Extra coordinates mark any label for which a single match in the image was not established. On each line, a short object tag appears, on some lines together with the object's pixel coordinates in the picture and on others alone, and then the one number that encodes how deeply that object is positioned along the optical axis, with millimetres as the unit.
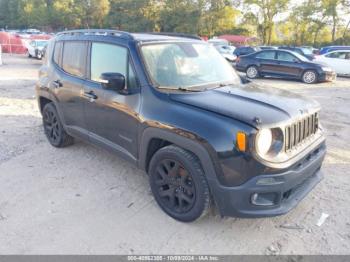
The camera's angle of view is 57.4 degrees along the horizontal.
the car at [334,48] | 17997
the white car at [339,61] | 16781
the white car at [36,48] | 21578
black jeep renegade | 2781
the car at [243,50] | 23539
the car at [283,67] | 14008
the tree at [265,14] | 49094
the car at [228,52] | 21853
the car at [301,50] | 21794
